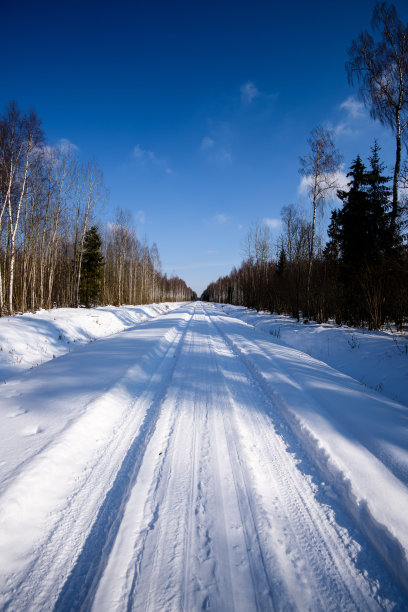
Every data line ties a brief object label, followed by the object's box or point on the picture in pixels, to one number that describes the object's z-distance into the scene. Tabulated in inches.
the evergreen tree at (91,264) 888.3
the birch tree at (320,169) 508.4
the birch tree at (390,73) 386.3
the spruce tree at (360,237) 424.5
